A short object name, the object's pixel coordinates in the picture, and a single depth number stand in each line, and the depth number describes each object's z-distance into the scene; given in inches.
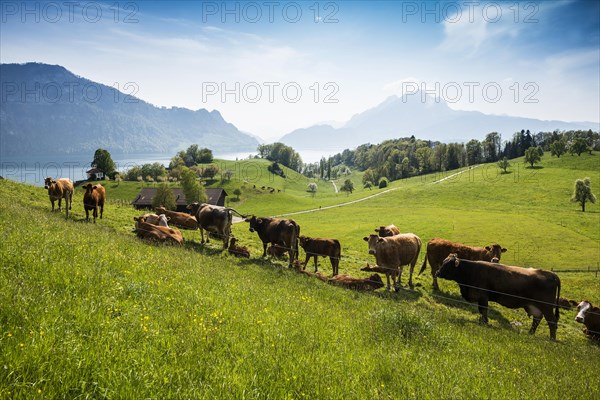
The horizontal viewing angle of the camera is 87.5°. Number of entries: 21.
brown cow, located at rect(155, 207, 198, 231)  1119.6
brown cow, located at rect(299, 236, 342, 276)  853.8
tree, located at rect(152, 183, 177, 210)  2642.7
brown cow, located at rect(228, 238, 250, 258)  793.6
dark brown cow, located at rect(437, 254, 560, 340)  564.4
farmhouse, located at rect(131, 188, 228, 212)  3244.1
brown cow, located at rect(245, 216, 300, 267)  824.9
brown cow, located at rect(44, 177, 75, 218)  871.1
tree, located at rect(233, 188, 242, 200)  4813.0
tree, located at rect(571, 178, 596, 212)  3065.9
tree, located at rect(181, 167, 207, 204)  3223.4
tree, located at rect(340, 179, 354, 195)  6476.4
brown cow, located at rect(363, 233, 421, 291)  762.8
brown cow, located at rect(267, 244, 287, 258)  882.1
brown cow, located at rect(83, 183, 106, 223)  844.6
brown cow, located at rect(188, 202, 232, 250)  839.7
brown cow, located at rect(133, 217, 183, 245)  690.2
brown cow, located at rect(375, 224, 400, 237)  917.8
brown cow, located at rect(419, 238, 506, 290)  844.0
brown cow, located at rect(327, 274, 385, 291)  670.5
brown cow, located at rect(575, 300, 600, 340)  624.8
